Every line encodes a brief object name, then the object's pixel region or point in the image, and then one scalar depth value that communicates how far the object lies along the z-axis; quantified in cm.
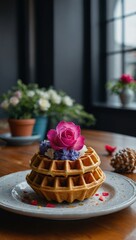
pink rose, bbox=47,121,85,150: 73
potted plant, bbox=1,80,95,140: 174
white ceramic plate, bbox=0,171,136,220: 64
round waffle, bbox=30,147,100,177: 71
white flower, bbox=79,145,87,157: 76
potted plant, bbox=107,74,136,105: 303
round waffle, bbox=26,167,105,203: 70
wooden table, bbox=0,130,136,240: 63
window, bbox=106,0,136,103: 332
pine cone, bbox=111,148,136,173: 105
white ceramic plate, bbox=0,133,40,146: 161
